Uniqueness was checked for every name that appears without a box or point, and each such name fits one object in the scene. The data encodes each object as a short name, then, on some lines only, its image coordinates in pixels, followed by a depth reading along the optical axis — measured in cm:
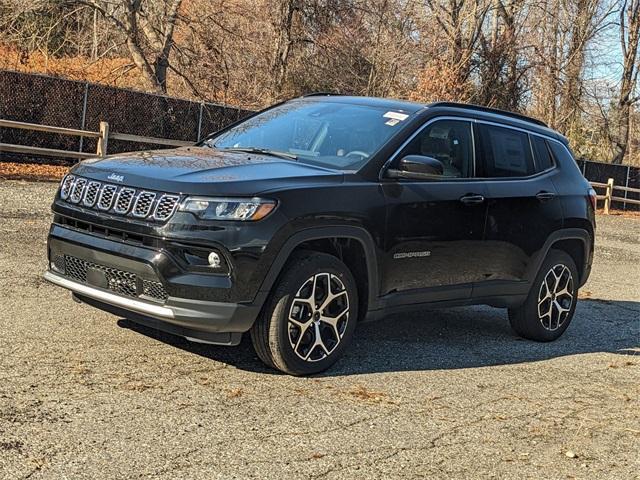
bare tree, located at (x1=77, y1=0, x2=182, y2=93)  2437
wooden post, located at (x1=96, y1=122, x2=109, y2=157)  1780
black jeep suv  496
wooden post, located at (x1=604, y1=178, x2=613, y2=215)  2977
